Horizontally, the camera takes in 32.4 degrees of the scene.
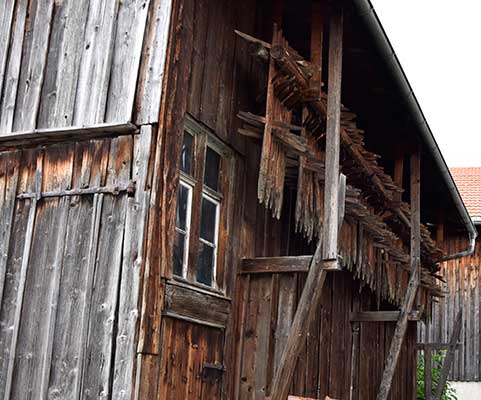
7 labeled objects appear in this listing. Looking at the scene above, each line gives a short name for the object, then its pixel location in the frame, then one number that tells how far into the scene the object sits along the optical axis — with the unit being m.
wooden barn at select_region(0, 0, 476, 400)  6.93
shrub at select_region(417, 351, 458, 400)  19.48
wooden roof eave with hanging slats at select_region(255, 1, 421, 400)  7.87
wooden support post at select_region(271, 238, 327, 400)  7.82
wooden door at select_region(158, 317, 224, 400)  7.29
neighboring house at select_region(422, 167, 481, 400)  21.39
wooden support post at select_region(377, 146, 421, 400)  11.87
